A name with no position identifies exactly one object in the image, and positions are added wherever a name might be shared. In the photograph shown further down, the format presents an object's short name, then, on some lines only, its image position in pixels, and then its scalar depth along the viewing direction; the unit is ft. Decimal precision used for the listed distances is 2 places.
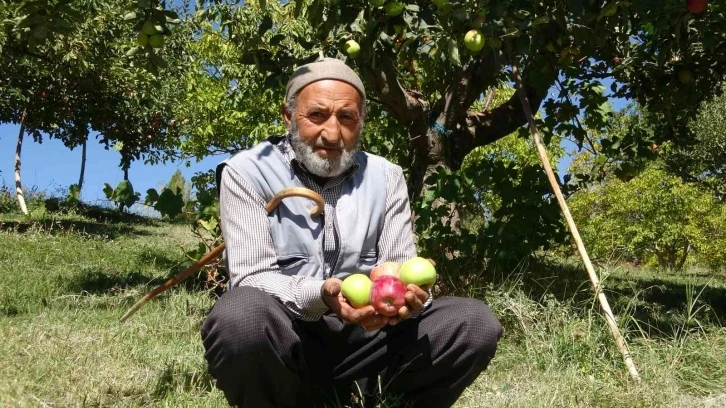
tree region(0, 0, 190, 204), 31.83
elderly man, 7.04
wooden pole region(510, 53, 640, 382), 9.72
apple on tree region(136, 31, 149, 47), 11.53
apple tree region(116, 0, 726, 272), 11.57
